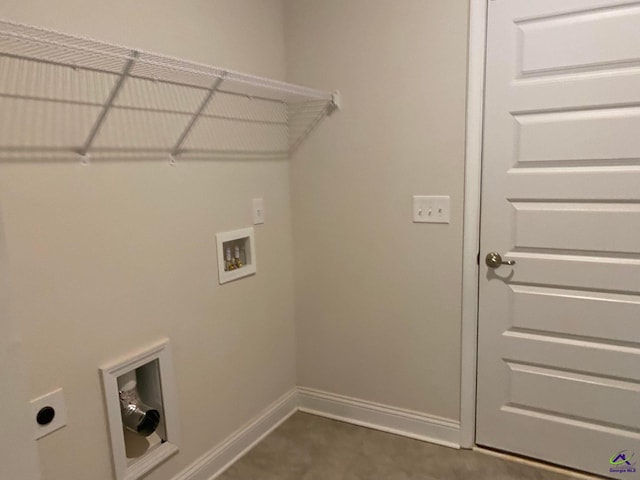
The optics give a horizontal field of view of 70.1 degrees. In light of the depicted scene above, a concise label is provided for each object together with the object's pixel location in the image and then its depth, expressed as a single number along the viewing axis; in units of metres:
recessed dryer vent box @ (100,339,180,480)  1.58
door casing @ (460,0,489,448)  1.90
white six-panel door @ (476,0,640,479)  1.73
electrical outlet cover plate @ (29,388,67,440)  1.34
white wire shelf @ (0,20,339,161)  1.26
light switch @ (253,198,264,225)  2.20
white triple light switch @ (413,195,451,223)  2.07
